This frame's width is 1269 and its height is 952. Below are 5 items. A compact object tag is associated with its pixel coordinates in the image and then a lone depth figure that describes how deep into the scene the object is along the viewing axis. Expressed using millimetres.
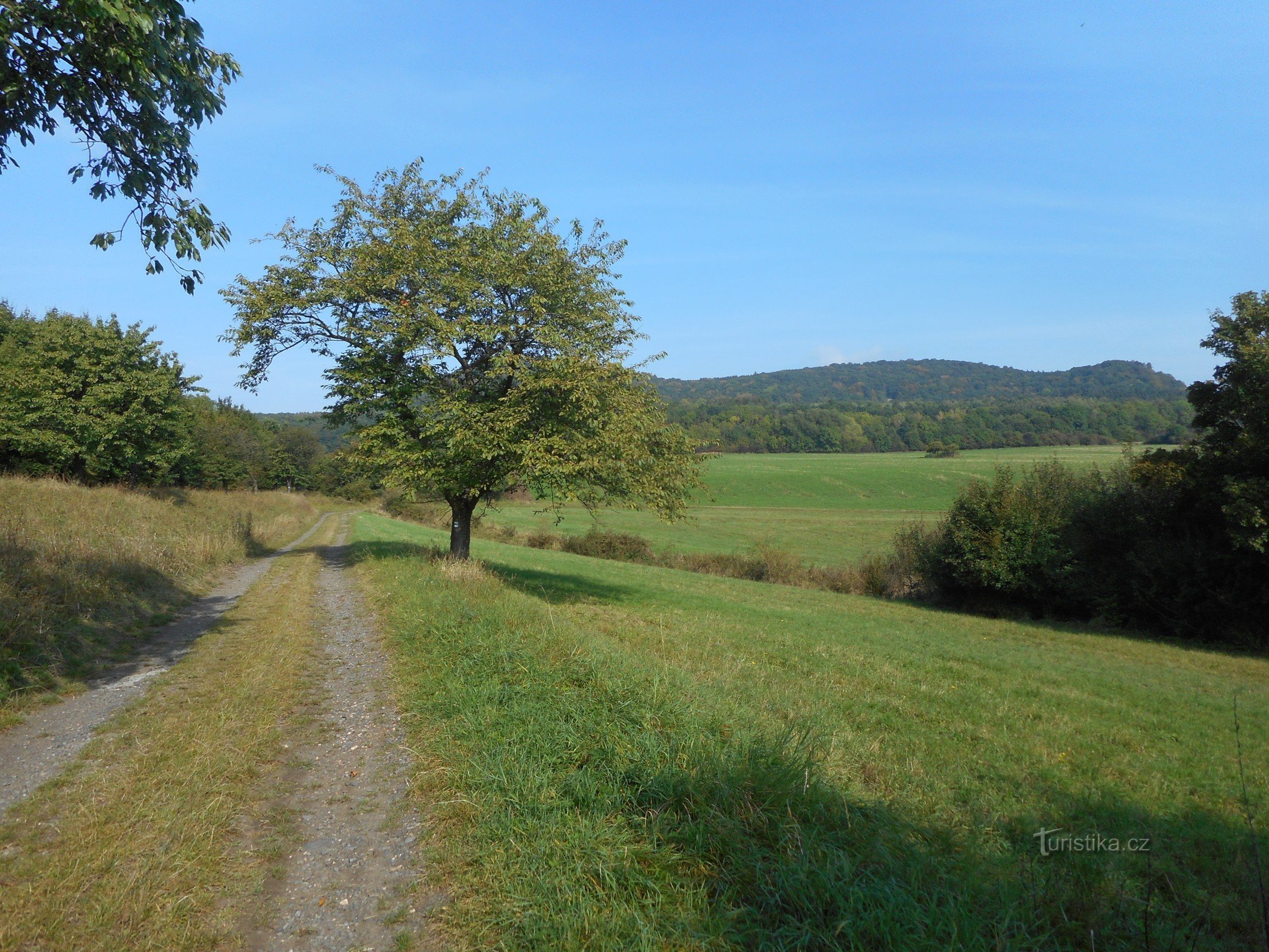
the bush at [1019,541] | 28031
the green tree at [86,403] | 28156
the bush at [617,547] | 40688
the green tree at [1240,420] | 20938
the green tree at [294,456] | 89125
